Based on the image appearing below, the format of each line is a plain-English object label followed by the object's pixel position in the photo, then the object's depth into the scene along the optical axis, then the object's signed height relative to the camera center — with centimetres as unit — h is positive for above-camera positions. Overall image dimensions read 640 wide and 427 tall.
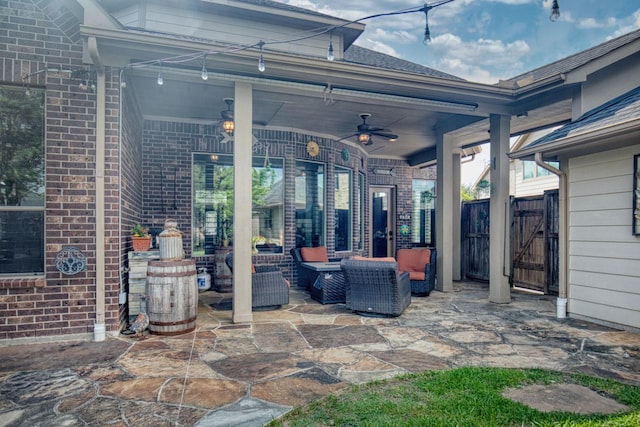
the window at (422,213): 1077 +5
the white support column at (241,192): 443 +25
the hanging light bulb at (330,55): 386 +159
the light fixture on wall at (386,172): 1020 +114
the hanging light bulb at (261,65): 399 +154
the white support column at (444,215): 685 +0
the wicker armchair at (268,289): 514 -99
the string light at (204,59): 395 +158
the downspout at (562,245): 501 -40
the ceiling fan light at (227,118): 575 +144
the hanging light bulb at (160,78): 398 +139
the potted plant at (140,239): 457 -30
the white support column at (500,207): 579 +12
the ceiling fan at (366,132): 659 +143
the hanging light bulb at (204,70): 395 +147
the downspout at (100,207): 384 +7
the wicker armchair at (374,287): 478 -91
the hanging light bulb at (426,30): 320 +156
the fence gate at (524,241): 663 -50
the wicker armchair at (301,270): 681 -99
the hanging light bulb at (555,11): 270 +143
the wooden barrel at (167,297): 401 -85
